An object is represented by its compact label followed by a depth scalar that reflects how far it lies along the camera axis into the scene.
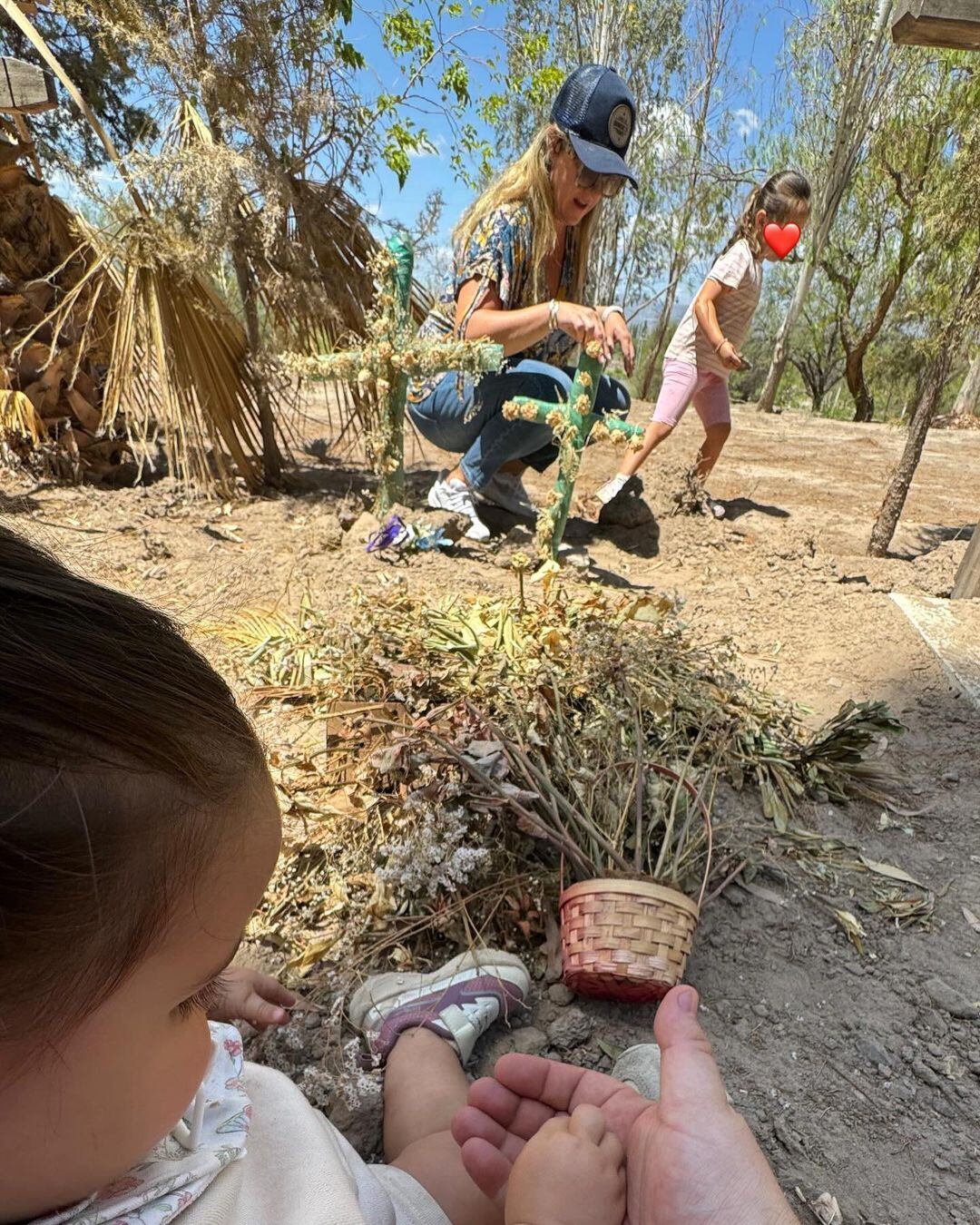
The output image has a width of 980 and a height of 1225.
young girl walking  3.86
